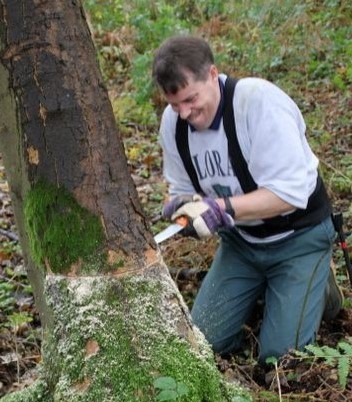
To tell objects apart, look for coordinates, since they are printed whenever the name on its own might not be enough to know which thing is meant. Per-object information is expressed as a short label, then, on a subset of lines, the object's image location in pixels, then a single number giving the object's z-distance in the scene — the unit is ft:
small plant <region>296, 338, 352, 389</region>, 6.75
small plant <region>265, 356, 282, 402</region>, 7.21
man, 9.82
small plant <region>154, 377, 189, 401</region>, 5.52
